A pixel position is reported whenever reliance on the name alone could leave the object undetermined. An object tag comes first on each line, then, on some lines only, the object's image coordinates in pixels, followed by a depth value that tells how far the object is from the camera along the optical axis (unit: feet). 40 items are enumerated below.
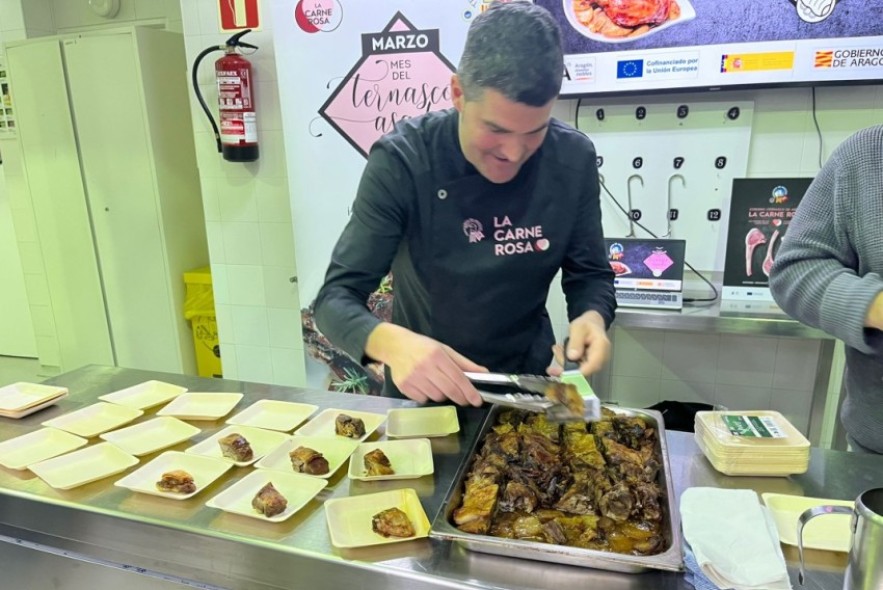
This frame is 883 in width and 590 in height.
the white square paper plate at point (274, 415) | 5.11
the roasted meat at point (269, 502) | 3.76
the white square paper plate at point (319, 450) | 4.37
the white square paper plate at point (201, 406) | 5.30
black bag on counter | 8.88
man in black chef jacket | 4.23
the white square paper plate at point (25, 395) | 5.35
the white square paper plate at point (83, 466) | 4.25
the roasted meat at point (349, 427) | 4.81
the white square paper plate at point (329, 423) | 4.93
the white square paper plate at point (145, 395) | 5.54
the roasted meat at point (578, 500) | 3.68
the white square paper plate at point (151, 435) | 4.72
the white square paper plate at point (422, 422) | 4.84
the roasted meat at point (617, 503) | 3.55
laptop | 8.68
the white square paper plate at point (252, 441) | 4.61
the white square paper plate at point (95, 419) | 5.04
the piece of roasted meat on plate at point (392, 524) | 3.52
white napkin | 2.98
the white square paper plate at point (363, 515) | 3.51
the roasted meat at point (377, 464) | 4.16
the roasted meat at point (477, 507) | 3.47
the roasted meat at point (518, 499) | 3.71
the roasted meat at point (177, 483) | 4.05
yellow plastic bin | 13.91
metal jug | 2.60
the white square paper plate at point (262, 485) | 3.83
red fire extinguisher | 10.33
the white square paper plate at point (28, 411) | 5.31
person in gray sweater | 4.33
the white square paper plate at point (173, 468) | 4.10
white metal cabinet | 12.97
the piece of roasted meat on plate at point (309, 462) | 4.23
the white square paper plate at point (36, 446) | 4.57
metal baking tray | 3.07
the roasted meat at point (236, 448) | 4.46
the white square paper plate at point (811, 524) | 3.36
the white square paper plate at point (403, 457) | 4.16
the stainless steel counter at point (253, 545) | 3.24
